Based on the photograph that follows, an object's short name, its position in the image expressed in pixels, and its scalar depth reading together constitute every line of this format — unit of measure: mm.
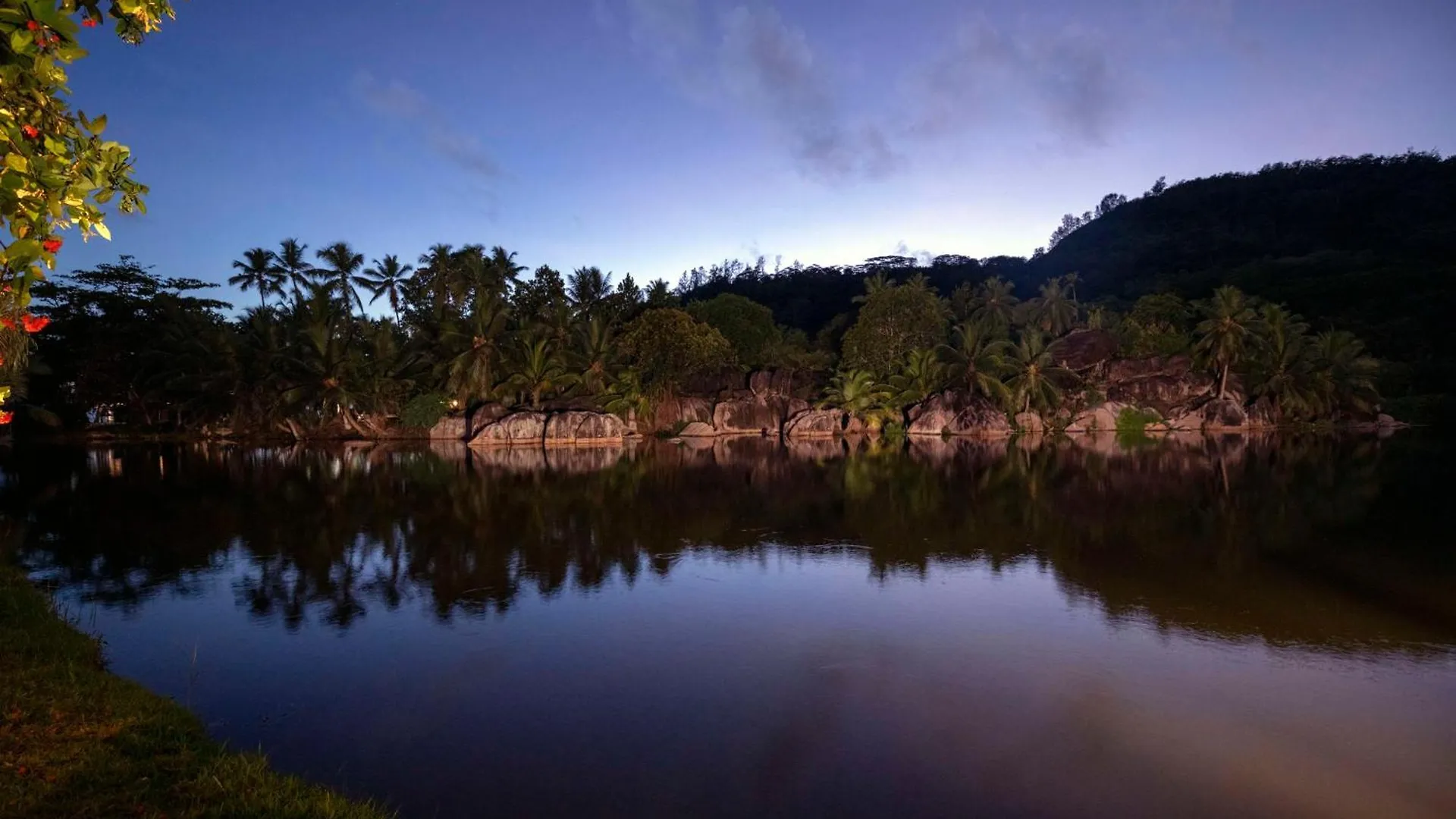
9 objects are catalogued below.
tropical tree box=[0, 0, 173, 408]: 3264
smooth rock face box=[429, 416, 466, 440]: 48938
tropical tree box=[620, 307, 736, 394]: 54678
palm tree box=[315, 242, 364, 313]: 59719
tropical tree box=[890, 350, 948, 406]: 56719
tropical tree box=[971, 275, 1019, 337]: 69125
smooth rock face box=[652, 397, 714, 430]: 54656
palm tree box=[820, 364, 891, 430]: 54938
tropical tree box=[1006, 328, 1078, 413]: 54344
